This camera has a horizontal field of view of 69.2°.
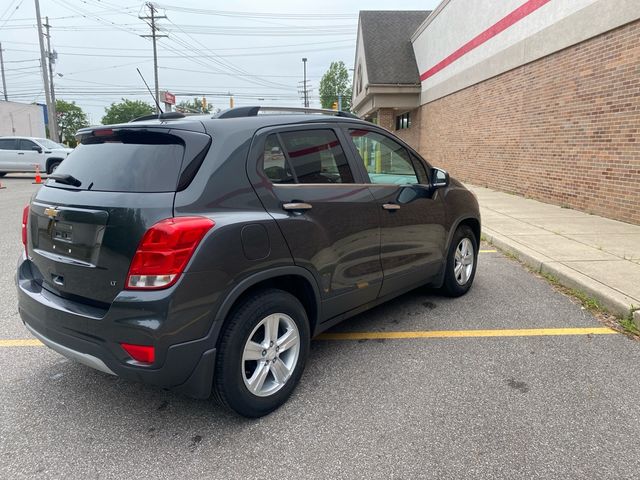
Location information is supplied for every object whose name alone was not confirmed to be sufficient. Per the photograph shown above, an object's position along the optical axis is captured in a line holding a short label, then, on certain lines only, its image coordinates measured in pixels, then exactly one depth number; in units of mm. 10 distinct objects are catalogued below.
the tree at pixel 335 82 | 74812
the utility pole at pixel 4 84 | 54331
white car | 20797
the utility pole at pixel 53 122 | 29359
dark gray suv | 2340
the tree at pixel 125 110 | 84688
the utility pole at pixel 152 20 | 42469
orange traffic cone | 16673
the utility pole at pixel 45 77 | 27844
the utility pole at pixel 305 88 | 77819
